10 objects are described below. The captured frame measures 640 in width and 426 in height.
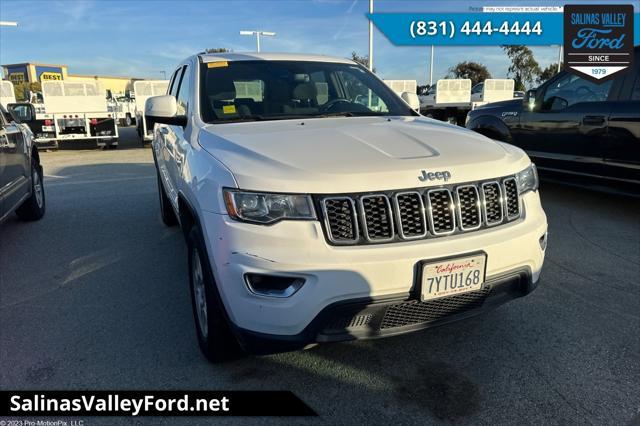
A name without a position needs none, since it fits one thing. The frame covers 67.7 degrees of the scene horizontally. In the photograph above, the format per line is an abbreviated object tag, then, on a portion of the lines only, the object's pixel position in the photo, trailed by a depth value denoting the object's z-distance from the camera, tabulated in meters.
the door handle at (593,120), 5.54
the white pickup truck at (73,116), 14.23
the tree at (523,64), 43.19
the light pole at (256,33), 28.86
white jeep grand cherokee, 2.05
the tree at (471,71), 51.06
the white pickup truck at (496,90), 19.38
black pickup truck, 5.30
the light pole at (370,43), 20.00
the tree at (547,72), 45.59
